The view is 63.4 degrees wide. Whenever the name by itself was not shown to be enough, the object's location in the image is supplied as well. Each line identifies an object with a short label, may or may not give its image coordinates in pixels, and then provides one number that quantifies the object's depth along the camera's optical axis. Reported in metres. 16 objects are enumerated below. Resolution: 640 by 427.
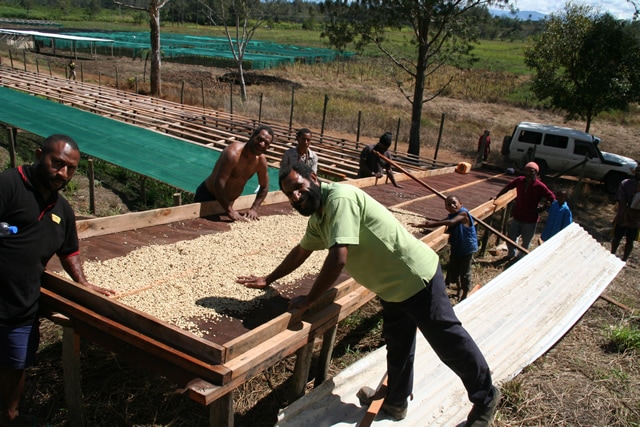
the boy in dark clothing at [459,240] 5.36
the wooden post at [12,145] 7.98
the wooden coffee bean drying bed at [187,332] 2.53
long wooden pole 6.10
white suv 14.12
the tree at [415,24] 13.96
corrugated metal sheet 3.18
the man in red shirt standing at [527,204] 6.83
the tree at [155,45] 19.81
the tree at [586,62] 14.84
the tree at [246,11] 23.23
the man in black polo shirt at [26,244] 2.59
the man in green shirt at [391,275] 2.59
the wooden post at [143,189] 8.64
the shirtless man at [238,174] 4.68
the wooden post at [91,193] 7.49
